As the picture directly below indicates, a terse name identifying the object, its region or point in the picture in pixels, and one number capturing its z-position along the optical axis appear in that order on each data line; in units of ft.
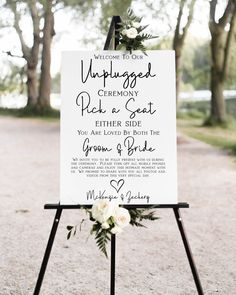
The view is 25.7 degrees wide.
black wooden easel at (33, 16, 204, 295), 9.46
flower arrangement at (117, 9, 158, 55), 9.68
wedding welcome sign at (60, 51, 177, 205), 9.63
